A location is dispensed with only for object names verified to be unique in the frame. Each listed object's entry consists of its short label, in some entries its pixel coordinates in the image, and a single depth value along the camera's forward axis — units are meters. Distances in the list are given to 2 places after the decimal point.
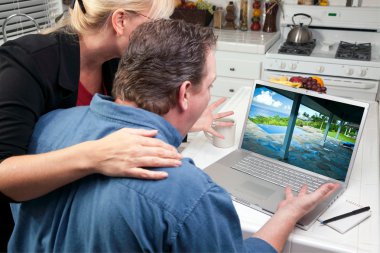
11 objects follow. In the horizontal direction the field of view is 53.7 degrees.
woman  0.73
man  0.67
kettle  3.17
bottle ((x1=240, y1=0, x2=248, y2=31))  3.59
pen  1.02
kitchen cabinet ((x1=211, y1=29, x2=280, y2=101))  3.11
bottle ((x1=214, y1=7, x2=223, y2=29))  3.66
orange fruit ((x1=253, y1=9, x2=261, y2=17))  3.54
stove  2.87
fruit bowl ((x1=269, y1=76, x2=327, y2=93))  1.51
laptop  1.15
